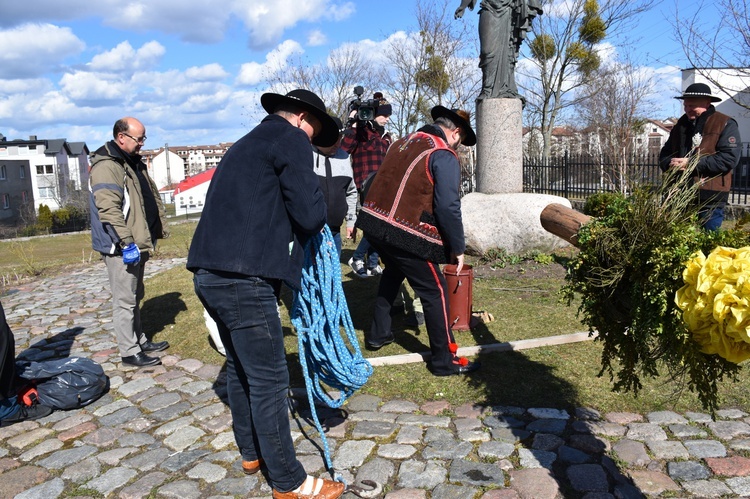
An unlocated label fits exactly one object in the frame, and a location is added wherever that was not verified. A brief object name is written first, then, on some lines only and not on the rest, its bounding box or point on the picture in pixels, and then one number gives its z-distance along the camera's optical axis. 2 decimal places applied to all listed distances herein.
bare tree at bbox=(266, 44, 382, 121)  29.03
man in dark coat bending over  3.04
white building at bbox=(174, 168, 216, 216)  44.56
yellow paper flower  1.97
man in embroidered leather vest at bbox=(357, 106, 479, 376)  4.75
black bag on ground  4.55
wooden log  3.30
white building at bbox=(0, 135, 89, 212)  67.38
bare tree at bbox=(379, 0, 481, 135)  22.61
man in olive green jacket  5.23
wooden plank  5.15
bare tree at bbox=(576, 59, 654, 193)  16.08
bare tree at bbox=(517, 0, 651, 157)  25.81
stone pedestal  9.59
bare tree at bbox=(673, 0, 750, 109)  9.83
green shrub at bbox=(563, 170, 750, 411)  2.39
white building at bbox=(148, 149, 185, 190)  110.41
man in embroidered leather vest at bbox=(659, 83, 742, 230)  5.53
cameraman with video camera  8.02
